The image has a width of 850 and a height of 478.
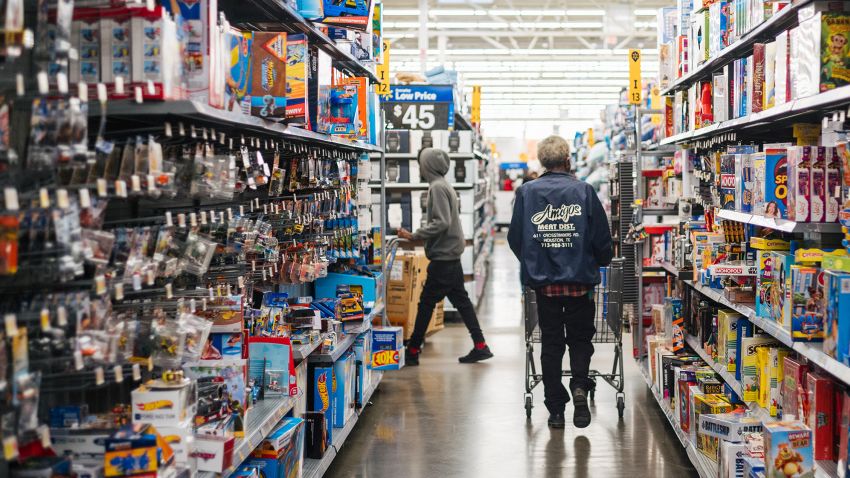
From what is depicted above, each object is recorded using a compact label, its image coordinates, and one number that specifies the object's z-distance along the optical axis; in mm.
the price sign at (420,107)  10758
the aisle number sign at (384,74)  8195
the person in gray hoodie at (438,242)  8078
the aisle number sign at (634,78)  8039
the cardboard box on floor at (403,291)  8891
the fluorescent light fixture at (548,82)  29488
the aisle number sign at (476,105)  14953
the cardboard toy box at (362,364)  5953
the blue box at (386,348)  6703
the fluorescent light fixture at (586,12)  20048
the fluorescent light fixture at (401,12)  20312
